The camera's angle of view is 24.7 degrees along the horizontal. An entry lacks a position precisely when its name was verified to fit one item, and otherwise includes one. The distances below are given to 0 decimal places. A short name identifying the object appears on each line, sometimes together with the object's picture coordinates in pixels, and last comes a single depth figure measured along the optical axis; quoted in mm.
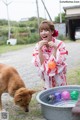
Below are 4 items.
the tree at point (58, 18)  21927
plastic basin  2455
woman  2973
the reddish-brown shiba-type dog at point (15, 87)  2621
